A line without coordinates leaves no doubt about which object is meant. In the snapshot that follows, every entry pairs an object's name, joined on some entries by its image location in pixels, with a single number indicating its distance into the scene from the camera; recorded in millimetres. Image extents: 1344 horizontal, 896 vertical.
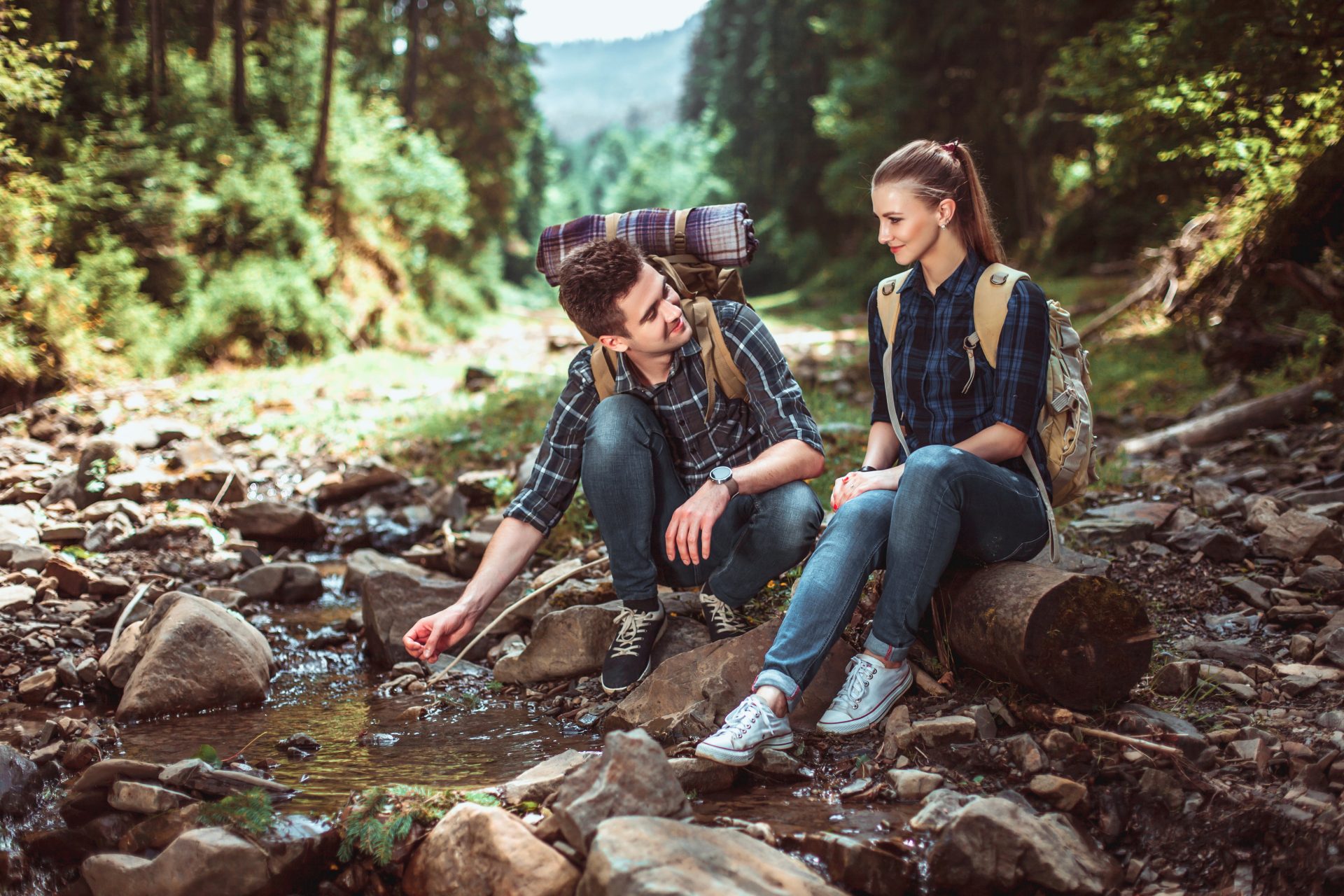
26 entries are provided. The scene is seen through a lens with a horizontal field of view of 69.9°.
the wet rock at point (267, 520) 6199
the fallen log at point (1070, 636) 2648
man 3033
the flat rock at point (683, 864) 1936
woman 2713
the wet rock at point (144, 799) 2490
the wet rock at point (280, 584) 5137
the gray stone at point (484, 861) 2172
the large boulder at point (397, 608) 4113
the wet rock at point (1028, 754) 2514
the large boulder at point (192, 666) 3438
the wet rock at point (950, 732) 2682
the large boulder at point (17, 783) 2633
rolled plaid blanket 3230
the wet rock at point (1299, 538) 3973
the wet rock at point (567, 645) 3637
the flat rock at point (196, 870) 2256
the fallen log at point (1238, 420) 6480
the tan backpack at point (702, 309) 3223
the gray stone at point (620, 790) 2230
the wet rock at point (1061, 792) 2381
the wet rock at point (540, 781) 2512
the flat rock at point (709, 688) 2945
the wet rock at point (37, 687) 3607
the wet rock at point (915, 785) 2484
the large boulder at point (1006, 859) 2129
